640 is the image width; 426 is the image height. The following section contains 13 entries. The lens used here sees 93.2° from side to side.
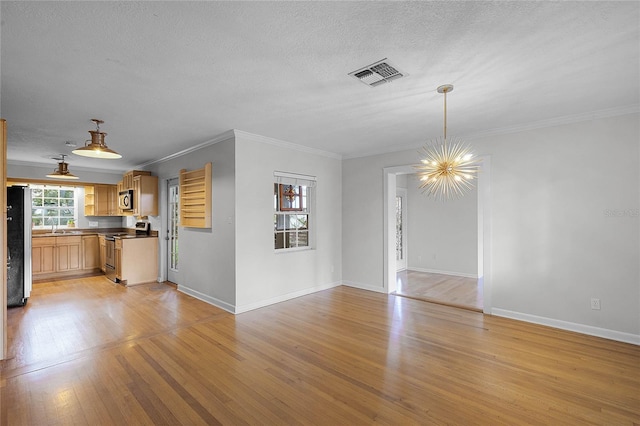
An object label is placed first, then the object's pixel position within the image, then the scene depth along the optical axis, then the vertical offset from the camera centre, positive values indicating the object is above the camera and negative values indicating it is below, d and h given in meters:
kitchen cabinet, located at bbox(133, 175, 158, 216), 5.95 +0.38
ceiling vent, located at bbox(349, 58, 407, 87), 2.31 +1.12
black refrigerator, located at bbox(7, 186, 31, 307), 4.45 -0.44
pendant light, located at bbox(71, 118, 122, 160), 3.28 +0.71
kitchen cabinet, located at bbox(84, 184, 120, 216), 7.44 +0.36
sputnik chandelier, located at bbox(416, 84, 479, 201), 2.77 +0.42
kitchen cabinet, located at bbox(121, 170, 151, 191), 6.17 +0.78
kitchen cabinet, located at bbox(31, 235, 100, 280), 6.42 -0.93
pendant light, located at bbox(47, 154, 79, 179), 5.51 +0.78
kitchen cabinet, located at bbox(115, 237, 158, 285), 5.80 -0.91
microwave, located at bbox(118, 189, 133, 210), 6.32 +0.31
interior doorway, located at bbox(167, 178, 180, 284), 5.94 -0.30
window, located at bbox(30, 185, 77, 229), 7.19 +0.21
